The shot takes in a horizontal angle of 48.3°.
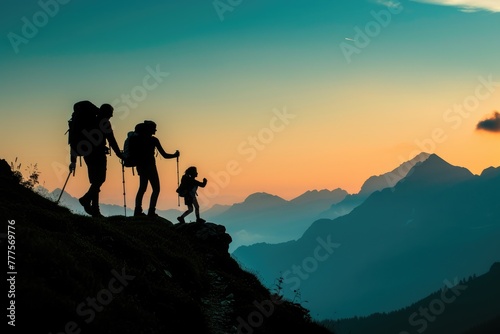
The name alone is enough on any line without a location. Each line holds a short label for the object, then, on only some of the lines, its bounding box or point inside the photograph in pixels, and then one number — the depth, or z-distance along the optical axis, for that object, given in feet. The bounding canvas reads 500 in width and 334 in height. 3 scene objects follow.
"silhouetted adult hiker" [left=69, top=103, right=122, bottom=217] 57.93
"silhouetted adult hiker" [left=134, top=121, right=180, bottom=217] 75.15
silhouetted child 86.89
